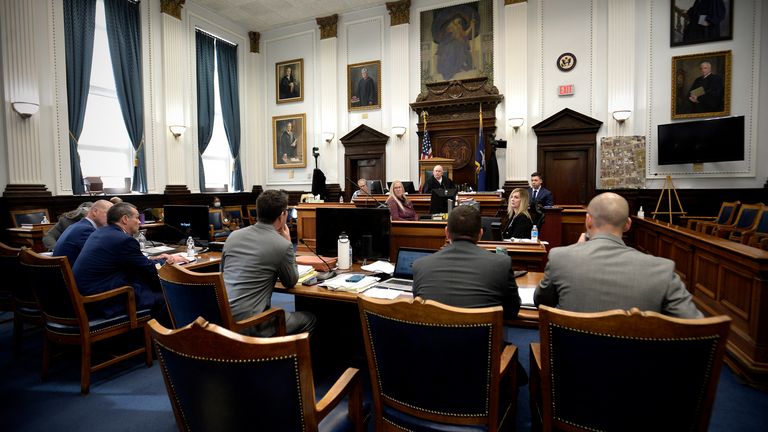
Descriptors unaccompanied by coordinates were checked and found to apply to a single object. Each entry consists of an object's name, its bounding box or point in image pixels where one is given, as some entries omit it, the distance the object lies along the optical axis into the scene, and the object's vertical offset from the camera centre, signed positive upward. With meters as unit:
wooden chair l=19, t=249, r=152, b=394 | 2.78 -0.79
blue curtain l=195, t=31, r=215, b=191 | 9.82 +2.68
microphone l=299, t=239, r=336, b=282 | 2.84 -0.57
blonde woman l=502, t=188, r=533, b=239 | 4.61 -0.27
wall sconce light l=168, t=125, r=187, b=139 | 8.91 +1.62
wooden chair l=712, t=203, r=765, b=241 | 6.05 -0.51
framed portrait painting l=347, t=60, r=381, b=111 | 10.08 +2.92
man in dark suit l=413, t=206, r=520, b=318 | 1.80 -0.37
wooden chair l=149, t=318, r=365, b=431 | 1.16 -0.55
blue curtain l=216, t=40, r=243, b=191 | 10.54 +2.75
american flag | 9.03 +1.14
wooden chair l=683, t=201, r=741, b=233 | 6.64 -0.48
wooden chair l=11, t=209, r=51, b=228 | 6.04 -0.22
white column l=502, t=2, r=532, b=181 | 8.58 +2.46
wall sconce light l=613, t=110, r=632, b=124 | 7.82 +1.59
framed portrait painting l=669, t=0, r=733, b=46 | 7.45 +3.31
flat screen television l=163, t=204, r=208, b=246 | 4.37 -0.23
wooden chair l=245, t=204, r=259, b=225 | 10.38 -0.35
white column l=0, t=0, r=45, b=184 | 6.17 +1.89
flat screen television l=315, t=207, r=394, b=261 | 3.22 -0.27
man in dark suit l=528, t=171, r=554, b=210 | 6.94 +0.02
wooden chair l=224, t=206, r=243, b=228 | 9.46 -0.37
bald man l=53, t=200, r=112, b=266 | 3.36 -0.33
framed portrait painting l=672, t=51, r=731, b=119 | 7.49 +2.08
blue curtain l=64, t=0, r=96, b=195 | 7.10 +2.52
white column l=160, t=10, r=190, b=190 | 8.84 +2.41
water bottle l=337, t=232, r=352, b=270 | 3.16 -0.44
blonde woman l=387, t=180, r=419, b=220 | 5.56 -0.10
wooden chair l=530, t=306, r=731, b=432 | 1.25 -0.58
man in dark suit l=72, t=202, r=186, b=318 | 3.00 -0.49
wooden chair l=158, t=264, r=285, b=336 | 2.21 -0.56
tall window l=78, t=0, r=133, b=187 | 7.60 +1.52
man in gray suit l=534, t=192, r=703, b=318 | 1.58 -0.35
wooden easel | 7.36 +0.01
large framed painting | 8.97 +3.61
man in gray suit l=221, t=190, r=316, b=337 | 2.44 -0.40
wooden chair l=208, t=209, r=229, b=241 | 7.62 -0.46
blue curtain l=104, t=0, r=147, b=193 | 7.81 +2.74
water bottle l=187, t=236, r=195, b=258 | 3.70 -0.47
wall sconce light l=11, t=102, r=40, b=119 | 6.20 +1.51
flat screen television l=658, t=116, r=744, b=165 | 7.18 +0.97
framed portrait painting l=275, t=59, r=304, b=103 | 11.06 +3.36
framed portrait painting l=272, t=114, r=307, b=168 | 11.10 +1.67
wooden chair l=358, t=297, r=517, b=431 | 1.41 -0.63
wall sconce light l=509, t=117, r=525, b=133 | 8.54 +1.61
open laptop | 2.67 -0.48
